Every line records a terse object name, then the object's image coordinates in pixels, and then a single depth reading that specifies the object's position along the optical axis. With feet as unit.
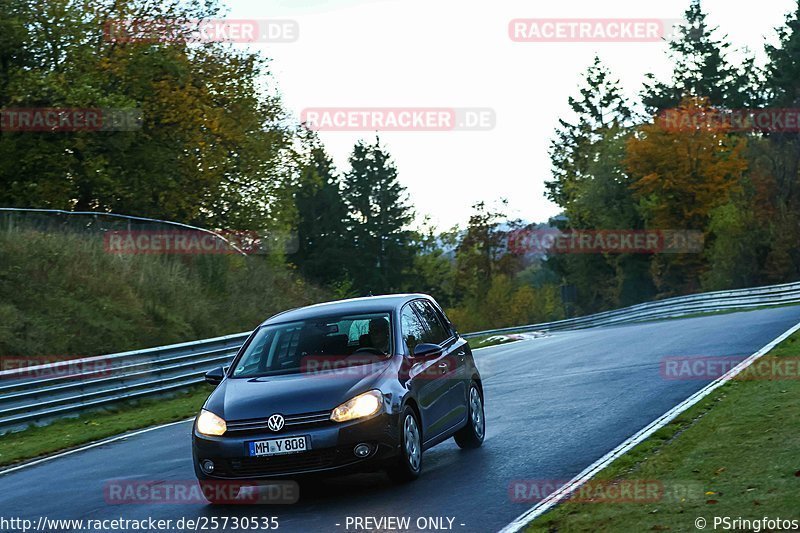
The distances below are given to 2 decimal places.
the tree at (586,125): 334.44
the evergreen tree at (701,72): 301.02
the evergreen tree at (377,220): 307.37
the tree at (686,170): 233.55
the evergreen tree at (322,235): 296.51
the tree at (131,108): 107.04
